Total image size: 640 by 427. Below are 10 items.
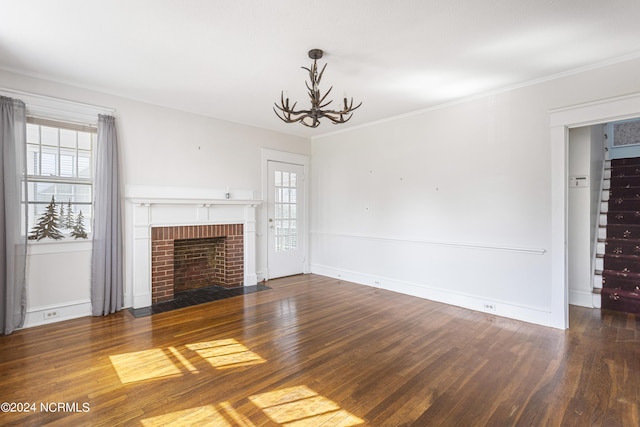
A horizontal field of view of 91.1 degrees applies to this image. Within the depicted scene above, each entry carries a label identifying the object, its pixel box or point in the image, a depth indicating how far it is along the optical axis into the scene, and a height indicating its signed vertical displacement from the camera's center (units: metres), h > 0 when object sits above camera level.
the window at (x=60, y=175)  3.50 +0.44
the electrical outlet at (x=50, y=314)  3.54 -1.15
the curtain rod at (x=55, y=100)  3.34 +1.30
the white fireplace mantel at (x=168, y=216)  4.12 -0.04
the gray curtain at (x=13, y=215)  3.22 -0.02
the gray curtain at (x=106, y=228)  3.80 -0.18
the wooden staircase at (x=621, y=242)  4.04 -0.41
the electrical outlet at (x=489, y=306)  3.94 -1.19
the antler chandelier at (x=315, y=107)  2.83 +0.97
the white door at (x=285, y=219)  5.78 -0.12
